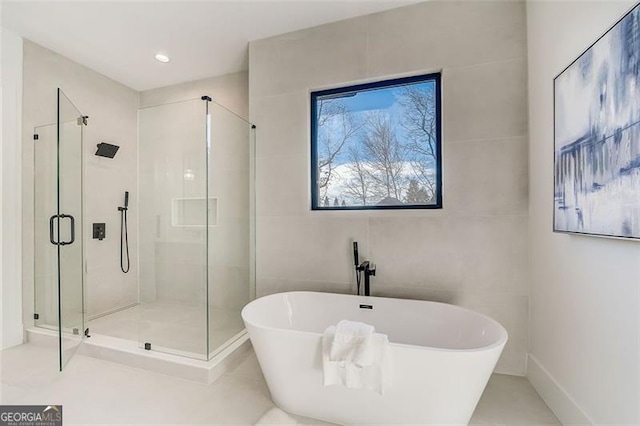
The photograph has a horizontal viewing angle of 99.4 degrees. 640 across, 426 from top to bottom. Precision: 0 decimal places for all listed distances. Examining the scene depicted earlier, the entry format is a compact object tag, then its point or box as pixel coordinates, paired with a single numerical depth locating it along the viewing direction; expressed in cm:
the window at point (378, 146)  218
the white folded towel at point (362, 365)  126
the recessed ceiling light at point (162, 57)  278
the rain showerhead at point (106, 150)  295
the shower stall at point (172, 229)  211
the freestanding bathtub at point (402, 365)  125
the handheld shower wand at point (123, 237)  311
